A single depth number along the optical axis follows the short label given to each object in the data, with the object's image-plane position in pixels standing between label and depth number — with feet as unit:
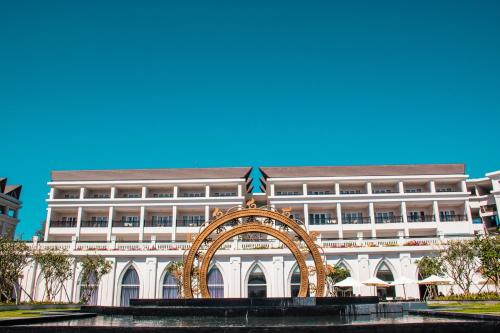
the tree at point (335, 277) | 109.60
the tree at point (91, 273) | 108.88
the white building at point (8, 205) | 176.45
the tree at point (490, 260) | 93.97
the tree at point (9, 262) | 94.53
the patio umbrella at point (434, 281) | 88.12
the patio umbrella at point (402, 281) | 94.68
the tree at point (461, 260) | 99.37
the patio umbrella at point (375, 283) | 93.16
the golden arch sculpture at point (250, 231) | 64.08
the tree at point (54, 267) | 102.68
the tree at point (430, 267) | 104.01
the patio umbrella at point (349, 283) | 92.53
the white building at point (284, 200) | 162.81
